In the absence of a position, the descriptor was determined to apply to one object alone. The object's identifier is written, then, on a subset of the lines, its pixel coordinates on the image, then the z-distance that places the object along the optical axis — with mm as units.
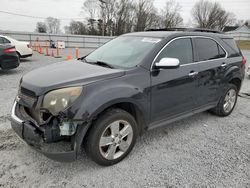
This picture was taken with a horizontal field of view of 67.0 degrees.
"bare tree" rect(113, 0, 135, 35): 41969
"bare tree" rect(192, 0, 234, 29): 58303
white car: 9789
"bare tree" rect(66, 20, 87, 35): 44688
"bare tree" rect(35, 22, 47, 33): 48222
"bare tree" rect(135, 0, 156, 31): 42156
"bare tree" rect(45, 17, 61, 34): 53312
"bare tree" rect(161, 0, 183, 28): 48031
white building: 42588
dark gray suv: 2088
